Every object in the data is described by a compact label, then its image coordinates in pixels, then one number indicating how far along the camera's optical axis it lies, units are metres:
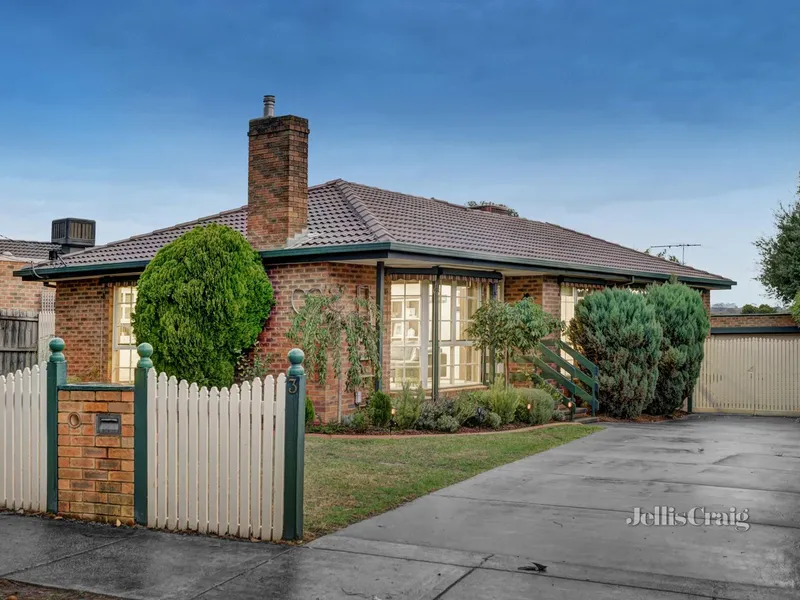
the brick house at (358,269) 14.44
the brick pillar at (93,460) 7.23
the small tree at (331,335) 13.41
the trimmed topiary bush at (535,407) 14.60
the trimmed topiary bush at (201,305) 13.85
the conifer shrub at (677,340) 17.06
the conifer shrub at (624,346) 16.34
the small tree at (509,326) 15.20
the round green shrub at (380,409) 13.59
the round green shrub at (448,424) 13.32
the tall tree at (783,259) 31.64
